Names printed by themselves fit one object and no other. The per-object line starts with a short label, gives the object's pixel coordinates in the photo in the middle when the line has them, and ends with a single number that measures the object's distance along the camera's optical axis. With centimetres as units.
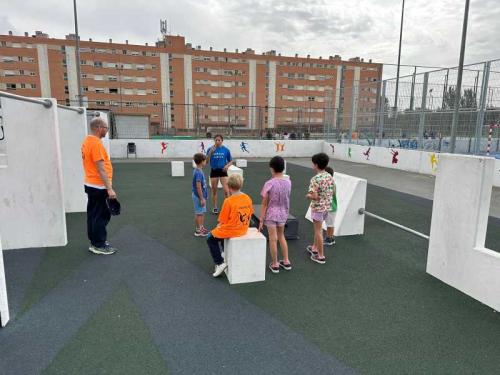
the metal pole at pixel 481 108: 1078
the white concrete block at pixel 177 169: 1230
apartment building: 6525
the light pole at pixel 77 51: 1785
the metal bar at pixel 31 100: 384
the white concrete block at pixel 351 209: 580
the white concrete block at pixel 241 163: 1467
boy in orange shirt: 385
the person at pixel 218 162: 715
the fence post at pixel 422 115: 1313
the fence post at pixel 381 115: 1567
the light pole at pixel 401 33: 2755
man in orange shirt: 446
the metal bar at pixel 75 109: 651
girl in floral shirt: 448
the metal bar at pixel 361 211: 581
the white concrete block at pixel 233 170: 790
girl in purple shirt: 411
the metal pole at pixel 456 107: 1177
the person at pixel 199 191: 532
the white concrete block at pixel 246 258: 396
